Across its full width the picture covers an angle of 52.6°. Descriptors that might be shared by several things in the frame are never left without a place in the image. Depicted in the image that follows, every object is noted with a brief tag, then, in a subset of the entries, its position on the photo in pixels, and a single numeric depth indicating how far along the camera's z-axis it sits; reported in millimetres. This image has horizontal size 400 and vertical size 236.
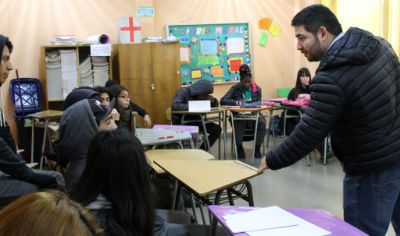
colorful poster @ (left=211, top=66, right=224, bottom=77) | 7156
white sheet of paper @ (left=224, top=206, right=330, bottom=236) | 1400
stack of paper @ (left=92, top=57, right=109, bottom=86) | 5871
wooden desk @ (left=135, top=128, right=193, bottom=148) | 3391
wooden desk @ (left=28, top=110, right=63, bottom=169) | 4684
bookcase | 5695
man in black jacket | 1624
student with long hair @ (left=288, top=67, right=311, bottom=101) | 5699
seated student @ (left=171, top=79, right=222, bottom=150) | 5273
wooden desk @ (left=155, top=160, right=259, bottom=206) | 1963
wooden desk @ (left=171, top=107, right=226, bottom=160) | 5070
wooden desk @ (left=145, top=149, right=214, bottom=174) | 2834
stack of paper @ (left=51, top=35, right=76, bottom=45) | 5648
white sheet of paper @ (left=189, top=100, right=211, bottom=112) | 5125
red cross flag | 5961
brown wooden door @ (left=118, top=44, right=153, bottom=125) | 5906
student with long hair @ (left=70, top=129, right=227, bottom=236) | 1412
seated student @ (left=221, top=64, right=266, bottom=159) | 5410
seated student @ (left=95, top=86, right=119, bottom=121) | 3822
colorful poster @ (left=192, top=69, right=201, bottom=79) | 7004
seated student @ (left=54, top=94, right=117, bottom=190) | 2447
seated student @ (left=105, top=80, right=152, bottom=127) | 4156
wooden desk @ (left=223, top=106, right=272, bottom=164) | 5070
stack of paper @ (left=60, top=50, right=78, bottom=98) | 5699
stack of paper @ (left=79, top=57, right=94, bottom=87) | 5805
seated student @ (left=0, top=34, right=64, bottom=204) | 2115
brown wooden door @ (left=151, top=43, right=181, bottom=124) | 6008
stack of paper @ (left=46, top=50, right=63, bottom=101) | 5703
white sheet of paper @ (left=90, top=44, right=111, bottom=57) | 5695
